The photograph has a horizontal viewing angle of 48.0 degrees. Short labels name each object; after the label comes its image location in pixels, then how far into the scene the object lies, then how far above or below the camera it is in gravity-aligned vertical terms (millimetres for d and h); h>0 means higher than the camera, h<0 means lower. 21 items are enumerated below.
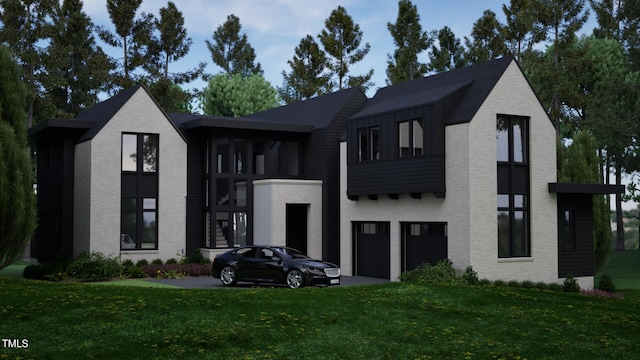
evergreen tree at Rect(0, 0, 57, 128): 48125 +12746
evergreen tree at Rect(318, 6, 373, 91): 56969 +14423
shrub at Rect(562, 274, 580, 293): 27614 -2546
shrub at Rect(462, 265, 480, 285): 26688 -2134
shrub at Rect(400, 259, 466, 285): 26281 -2059
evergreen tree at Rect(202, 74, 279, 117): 68500 +11840
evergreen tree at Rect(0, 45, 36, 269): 25625 +1755
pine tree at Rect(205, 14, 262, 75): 78250 +18878
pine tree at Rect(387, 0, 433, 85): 53562 +13834
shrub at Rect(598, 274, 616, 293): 31203 -2837
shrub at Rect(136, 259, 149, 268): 32581 -1990
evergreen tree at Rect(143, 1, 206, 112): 56750 +13245
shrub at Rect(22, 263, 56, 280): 31484 -2297
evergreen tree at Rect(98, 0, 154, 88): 52562 +13992
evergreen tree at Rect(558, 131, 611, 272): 35000 +2365
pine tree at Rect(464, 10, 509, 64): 54688 +14125
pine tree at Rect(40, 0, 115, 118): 50500 +11489
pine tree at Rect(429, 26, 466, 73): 60719 +14590
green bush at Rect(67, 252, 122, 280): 30219 -2108
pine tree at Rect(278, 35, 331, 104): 58794 +12672
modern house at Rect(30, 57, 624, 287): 27922 +1637
